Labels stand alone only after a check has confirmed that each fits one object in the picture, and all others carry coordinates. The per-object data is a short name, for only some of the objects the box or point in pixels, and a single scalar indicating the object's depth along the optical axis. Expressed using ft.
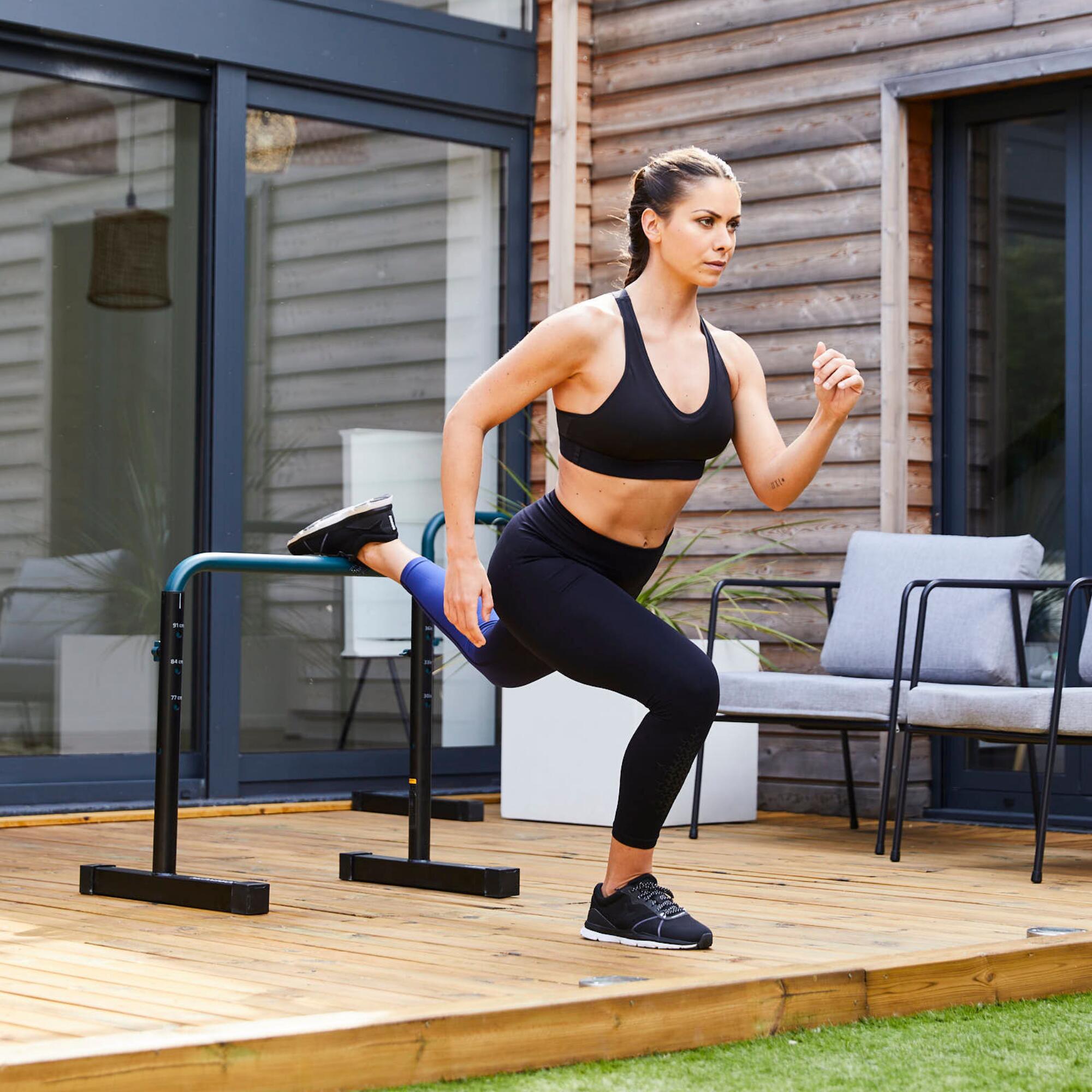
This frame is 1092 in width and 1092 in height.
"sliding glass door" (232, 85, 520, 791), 31.93
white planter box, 28.77
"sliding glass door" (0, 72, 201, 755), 29.45
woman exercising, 15.84
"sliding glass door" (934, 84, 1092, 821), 29.38
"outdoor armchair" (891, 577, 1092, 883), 22.70
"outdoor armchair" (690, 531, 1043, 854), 25.36
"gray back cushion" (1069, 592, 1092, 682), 24.99
